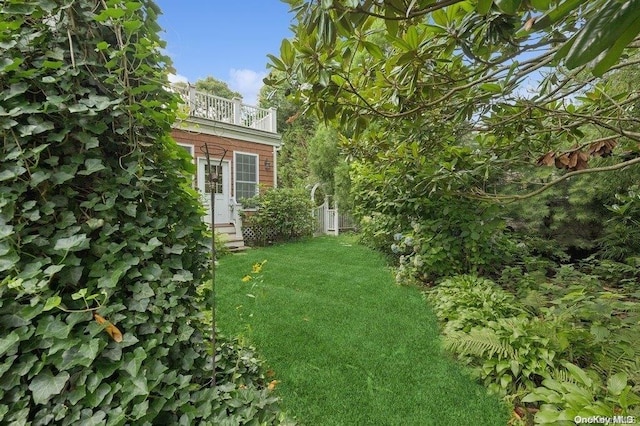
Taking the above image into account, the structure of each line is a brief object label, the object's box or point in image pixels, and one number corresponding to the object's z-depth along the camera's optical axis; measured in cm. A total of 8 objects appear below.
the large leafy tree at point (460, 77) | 65
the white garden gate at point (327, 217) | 1016
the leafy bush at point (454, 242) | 374
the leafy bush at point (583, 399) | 140
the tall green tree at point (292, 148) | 1677
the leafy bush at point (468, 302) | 268
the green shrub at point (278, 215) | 823
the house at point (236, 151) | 814
